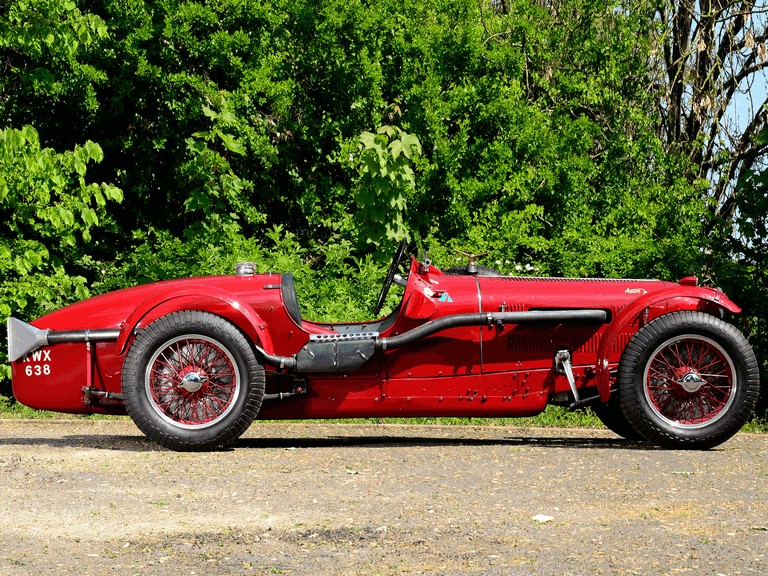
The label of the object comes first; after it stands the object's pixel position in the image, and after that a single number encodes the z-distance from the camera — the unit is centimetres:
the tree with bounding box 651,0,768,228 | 1817
